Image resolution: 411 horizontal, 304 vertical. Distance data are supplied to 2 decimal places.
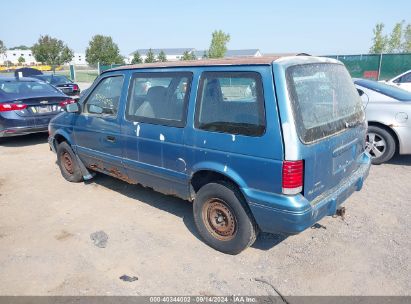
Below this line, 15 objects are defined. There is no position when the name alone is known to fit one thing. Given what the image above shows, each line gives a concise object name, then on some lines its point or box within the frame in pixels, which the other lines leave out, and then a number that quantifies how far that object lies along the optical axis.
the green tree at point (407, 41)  42.94
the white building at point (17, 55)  111.81
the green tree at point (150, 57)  40.22
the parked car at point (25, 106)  7.60
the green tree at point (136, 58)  39.19
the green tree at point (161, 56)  43.85
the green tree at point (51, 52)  55.12
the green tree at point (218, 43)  48.97
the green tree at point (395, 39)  42.12
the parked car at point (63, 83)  17.58
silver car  5.63
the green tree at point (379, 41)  40.56
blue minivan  2.86
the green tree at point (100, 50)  47.53
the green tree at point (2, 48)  89.41
